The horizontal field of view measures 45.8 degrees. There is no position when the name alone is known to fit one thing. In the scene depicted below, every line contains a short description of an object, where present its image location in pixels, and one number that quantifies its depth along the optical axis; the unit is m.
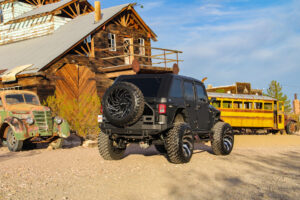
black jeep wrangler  8.06
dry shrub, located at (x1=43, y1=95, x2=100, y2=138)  15.66
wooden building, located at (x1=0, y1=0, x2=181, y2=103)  20.00
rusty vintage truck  12.13
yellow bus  20.44
